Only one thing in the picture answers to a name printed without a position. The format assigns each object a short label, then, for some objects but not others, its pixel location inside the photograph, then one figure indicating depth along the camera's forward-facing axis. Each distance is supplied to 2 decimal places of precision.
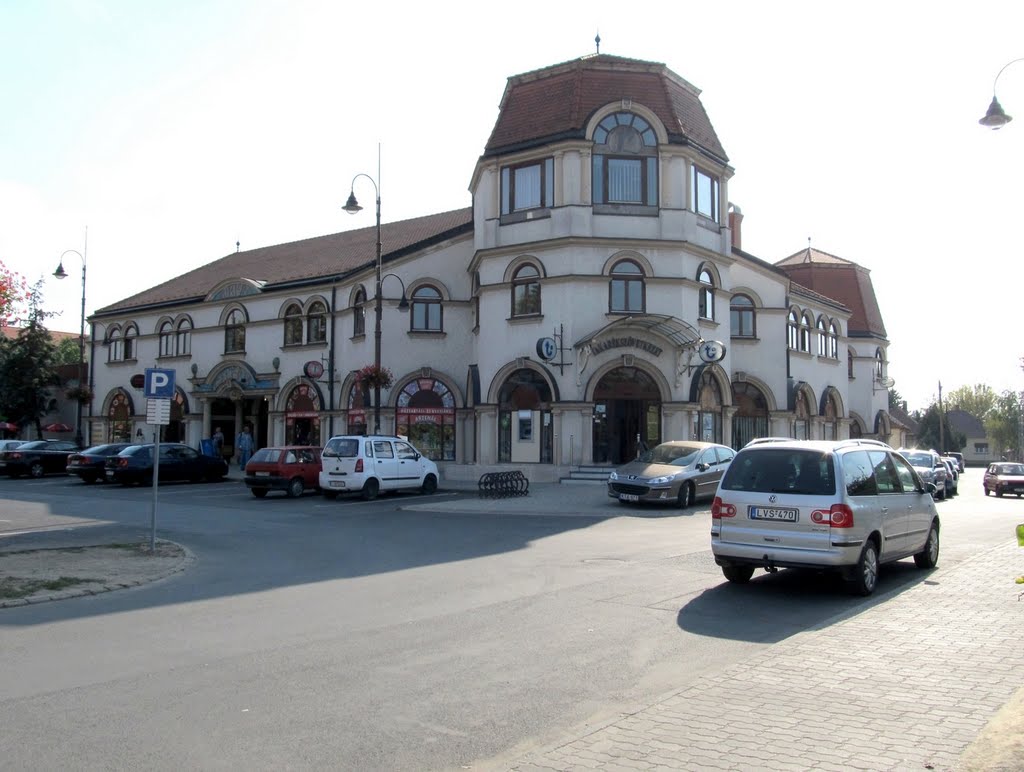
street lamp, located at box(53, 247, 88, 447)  38.66
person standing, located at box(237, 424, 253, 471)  37.62
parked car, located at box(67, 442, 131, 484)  31.09
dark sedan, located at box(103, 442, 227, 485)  30.09
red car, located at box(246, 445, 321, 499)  25.19
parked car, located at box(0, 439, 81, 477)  35.31
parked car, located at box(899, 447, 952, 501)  29.09
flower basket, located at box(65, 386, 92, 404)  42.88
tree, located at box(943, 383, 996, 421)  107.81
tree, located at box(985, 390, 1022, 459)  90.25
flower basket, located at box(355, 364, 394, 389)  29.96
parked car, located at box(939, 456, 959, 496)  32.14
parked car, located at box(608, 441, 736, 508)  22.27
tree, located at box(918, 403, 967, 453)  89.88
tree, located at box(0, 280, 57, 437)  50.53
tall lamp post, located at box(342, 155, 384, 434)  29.05
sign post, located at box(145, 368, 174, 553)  13.67
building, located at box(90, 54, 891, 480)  30.17
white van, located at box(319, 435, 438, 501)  24.16
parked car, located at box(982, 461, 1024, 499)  33.88
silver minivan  10.04
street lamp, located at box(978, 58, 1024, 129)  12.73
